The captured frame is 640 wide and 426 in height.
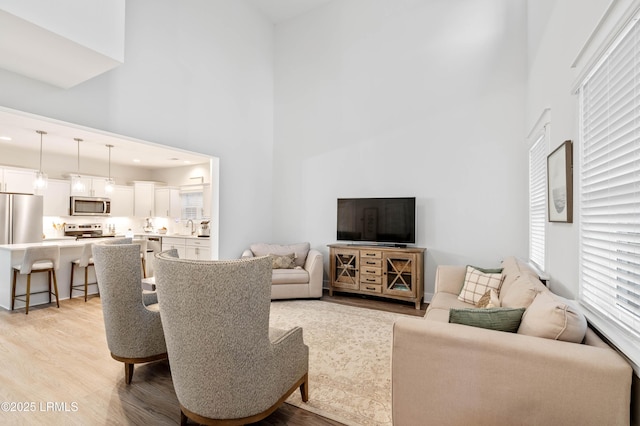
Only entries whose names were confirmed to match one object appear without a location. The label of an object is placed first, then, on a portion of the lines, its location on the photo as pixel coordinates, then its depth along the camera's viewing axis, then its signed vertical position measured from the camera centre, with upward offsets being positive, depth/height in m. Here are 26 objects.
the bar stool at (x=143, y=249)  5.30 -0.63
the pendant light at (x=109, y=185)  5.12 +0.48
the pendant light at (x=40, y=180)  4.05 +0.42
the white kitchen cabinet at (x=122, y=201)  7.02 +0.29
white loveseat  4.59 -0.91
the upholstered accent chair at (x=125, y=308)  2.19 -0.70
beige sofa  1.18 -0.66
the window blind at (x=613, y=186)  1.27 +0.18
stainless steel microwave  6.34 +0.14
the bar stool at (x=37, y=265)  3.92 -0.72
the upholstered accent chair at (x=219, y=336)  1.45 -0.61
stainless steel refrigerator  5.11 -0.12
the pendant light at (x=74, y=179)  6.21 +0.69
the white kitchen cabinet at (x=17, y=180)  5.31 +0.57
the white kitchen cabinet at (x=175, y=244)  6.20 -0.63
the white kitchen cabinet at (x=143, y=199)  7.37 +0.36
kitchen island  4.11 -0.94
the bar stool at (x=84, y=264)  4.48 -0.78
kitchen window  7.00 +0.24
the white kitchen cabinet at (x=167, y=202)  7.33 +0.29
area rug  2.04 -1.29
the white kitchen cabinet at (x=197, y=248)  5.84 -0.67
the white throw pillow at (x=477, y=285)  2.92 -0.64
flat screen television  4.55 -0.04
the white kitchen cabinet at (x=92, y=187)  6.45 +0.56
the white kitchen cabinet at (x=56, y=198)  5.98 +0.29
